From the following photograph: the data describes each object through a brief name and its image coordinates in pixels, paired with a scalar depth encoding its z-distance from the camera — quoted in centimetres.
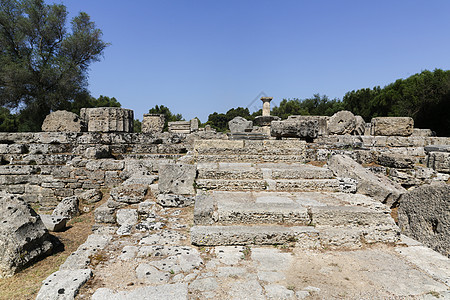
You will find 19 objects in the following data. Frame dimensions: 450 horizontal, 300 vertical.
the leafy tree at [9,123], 2338
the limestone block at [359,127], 1134
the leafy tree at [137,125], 3577
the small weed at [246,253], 252
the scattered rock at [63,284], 192
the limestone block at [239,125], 1537
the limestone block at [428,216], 288
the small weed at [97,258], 243
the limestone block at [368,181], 411
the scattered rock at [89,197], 535
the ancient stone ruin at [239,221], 211
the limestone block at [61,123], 780
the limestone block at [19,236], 267
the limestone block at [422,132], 1067
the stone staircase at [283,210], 279
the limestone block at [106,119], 762
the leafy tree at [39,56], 1570
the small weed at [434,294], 193
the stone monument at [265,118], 1723
